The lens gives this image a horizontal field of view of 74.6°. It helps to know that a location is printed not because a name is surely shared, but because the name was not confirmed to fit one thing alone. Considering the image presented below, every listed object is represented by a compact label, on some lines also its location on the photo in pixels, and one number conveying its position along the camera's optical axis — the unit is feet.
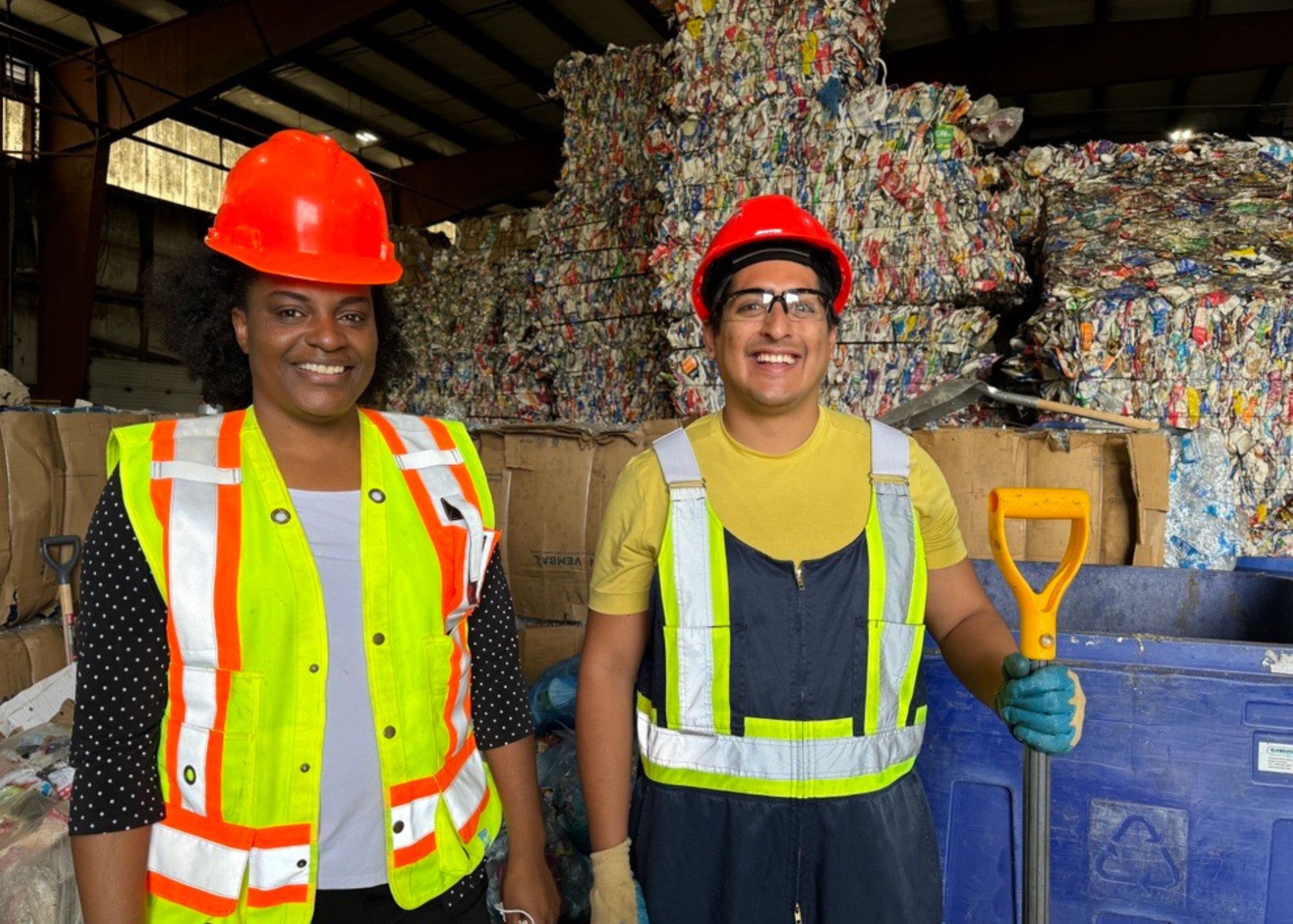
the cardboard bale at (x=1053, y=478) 9.88
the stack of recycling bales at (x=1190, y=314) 11.36
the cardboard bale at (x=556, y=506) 10.30
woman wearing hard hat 3.78
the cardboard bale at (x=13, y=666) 9.91
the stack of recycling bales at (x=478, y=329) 21.86
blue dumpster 5.02
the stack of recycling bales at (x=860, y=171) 12.28
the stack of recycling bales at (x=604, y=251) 16.66
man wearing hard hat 4.68
